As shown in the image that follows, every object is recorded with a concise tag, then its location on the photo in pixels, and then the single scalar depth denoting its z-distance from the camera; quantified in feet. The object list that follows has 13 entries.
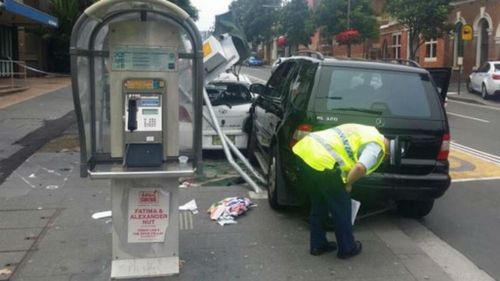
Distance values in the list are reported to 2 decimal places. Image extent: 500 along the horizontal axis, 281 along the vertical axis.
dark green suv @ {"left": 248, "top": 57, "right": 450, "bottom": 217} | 18.71
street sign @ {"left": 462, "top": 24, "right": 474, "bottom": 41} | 85.71
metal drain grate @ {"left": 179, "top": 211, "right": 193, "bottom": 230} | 19.31
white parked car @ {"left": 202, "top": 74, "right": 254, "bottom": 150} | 30.89
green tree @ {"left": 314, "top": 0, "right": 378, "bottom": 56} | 140.15
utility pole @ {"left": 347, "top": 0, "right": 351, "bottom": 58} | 134.12
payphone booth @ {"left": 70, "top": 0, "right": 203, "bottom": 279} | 14.69
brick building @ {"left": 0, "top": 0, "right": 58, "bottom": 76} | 71.92
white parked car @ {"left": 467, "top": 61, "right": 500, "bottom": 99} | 76.89
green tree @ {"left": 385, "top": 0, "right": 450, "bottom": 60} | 91.76
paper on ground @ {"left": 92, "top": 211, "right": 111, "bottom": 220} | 20.26
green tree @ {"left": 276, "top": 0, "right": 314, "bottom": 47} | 198.90
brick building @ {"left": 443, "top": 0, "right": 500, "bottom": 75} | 99.04
